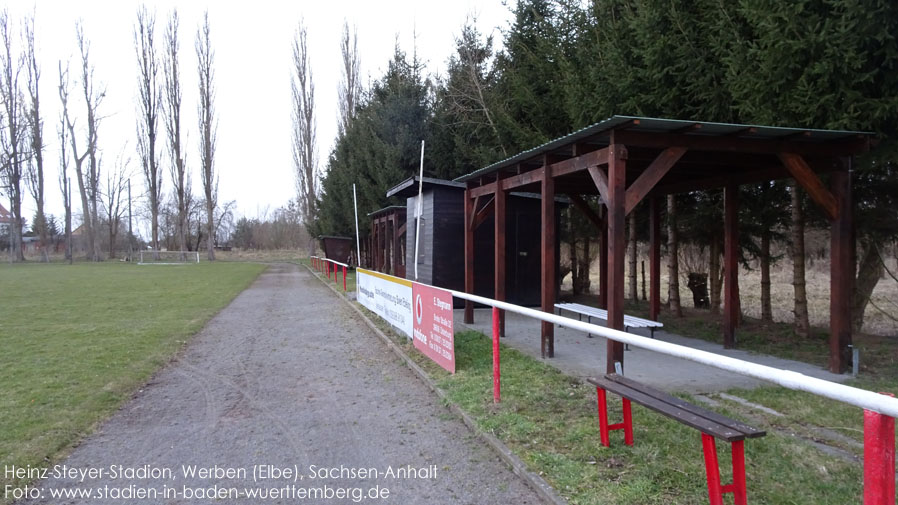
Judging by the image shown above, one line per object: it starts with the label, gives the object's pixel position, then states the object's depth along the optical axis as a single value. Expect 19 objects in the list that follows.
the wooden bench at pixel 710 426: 3.12
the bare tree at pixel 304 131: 45.41
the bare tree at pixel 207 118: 47.84
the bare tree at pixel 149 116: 47.12
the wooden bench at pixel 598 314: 8.11
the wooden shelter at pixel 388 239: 20.38
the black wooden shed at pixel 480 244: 13.87
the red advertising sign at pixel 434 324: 6.87
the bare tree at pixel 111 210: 59.05
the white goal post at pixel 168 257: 54.22
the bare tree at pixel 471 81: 18.62
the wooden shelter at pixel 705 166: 6.30
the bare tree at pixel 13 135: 46.34
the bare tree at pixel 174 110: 47.94
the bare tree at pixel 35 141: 47.72
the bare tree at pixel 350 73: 39.67
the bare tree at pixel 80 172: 51.91
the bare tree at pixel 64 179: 51.97
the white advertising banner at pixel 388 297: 9.02
